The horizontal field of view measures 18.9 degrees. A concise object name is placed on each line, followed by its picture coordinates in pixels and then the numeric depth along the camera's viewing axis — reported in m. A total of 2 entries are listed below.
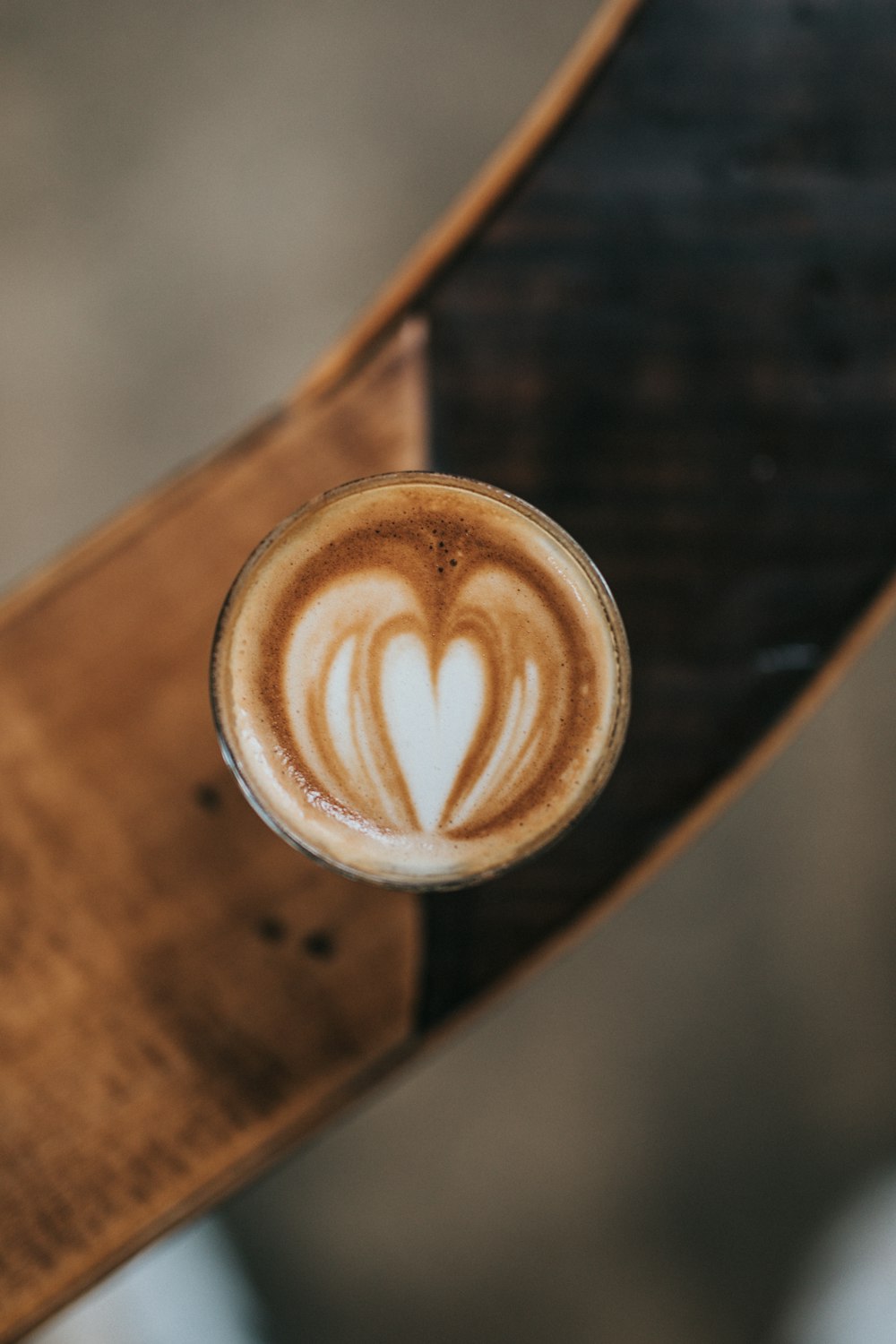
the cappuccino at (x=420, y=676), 0.55
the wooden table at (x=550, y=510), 0.58
